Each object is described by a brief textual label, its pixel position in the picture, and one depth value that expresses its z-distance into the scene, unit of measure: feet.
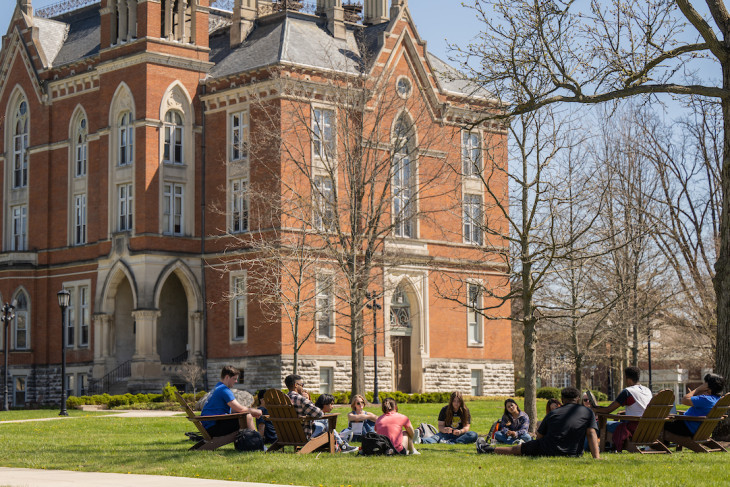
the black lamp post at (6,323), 139.23
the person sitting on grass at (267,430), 65.31
